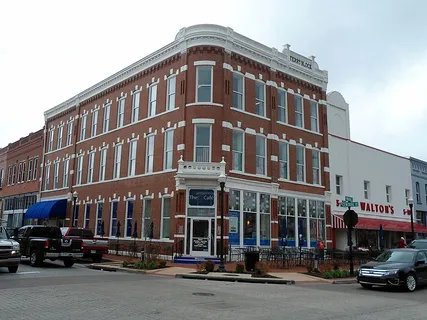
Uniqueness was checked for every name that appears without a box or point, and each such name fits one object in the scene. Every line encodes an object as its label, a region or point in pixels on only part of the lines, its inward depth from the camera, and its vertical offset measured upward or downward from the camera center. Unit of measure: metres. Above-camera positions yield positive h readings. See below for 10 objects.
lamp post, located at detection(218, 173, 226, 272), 18.97 +1.84
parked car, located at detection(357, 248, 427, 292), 14.49 -1.04
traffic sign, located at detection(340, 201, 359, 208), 19.58 +1.67
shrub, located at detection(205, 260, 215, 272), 18.77 -1.26
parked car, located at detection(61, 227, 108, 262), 22.97 -0.44
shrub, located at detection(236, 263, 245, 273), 18.68 -1.32
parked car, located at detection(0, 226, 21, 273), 15.94 -0.75
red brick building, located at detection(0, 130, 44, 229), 45.41 +6.74
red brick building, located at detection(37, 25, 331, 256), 25.14 +6.22
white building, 33.50 +4.80
